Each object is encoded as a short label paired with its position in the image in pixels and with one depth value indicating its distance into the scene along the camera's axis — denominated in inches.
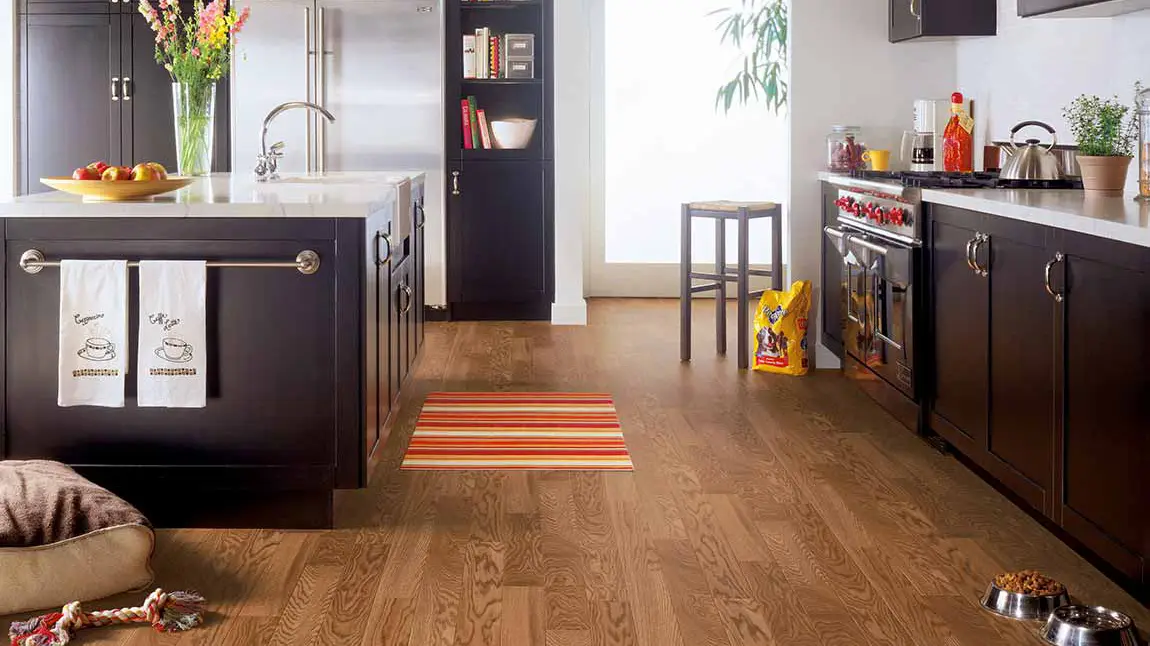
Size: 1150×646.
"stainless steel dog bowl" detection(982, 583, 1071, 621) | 106.3
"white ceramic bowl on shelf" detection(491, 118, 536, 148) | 281.6
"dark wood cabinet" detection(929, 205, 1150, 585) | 105.7
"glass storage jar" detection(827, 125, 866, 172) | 219.5
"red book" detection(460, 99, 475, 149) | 281.1
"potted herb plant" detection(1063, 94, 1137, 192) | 142.3
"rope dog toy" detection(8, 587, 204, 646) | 101.3
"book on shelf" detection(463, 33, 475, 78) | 281.1
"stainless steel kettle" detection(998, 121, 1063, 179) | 164.7
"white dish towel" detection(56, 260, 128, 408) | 126.5
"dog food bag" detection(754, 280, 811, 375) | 221.9
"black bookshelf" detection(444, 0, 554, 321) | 283.3
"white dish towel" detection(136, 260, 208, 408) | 126.6
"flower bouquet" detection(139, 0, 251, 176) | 166.2
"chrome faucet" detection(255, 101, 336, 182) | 179.8
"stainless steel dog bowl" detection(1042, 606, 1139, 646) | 98.0
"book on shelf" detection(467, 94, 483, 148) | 281.4
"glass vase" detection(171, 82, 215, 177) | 167.8
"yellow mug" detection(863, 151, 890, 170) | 218.7
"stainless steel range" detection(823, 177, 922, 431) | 170.2
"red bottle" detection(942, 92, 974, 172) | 205.3
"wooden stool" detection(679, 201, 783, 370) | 229.6
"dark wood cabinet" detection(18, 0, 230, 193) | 279.6
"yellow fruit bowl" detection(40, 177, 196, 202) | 132.2
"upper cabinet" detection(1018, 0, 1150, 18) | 149.3
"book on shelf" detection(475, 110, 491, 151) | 281.3
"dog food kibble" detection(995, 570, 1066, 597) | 107.2
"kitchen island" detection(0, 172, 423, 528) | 127.0
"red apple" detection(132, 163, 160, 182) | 137.4
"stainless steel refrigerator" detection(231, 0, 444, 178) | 273.4
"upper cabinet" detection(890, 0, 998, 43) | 203.8
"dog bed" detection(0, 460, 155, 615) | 108.0
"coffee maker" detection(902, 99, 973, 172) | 211.9
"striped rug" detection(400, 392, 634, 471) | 162.7
